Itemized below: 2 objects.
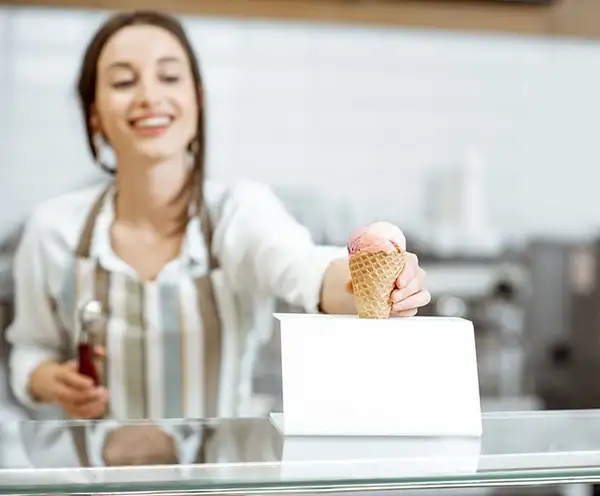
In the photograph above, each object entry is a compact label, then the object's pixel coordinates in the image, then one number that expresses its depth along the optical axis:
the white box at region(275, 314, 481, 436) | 1.07
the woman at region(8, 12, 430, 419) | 1.72
